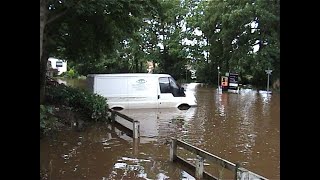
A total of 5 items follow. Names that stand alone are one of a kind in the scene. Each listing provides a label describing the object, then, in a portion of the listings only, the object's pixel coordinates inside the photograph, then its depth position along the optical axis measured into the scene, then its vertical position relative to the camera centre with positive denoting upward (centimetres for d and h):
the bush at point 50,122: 929 -100
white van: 1677 -29
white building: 6459 +289
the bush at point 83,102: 1288 -64
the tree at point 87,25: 1205 +215
